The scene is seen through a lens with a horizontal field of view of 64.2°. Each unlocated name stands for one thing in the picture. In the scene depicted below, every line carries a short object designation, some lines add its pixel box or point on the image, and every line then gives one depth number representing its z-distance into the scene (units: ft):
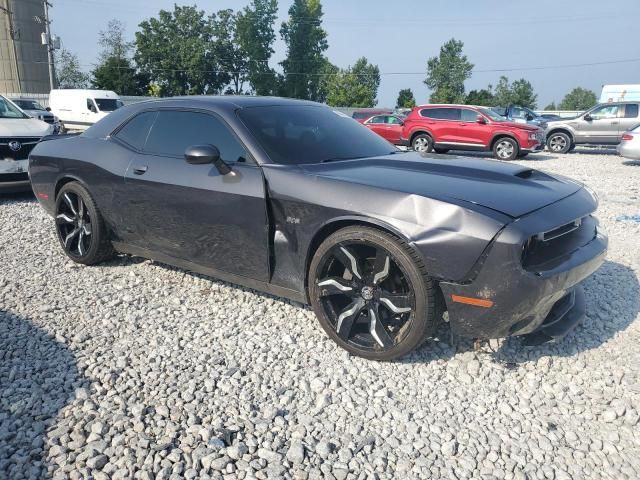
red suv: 48.01
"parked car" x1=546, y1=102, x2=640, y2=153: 51.98
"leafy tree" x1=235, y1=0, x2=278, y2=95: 192.24
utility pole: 109.05
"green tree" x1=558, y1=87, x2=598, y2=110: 306.70
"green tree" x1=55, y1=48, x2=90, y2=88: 190.90
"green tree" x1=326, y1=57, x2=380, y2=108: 173.69
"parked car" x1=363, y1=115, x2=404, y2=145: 58.68
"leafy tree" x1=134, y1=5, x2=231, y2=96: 188.55
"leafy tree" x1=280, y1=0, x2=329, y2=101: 197.57
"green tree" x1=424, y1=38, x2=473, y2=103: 221.66
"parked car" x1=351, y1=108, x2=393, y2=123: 67.59
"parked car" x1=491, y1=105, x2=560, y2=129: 68.49
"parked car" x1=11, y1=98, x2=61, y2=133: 66.09
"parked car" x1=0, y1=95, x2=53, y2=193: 23.57
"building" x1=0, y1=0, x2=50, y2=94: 175.73
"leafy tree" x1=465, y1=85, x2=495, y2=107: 196.60
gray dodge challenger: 8.57
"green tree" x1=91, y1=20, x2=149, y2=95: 168.76
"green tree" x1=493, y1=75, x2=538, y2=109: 225.97
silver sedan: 41.14
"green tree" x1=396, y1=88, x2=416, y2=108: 179.33
